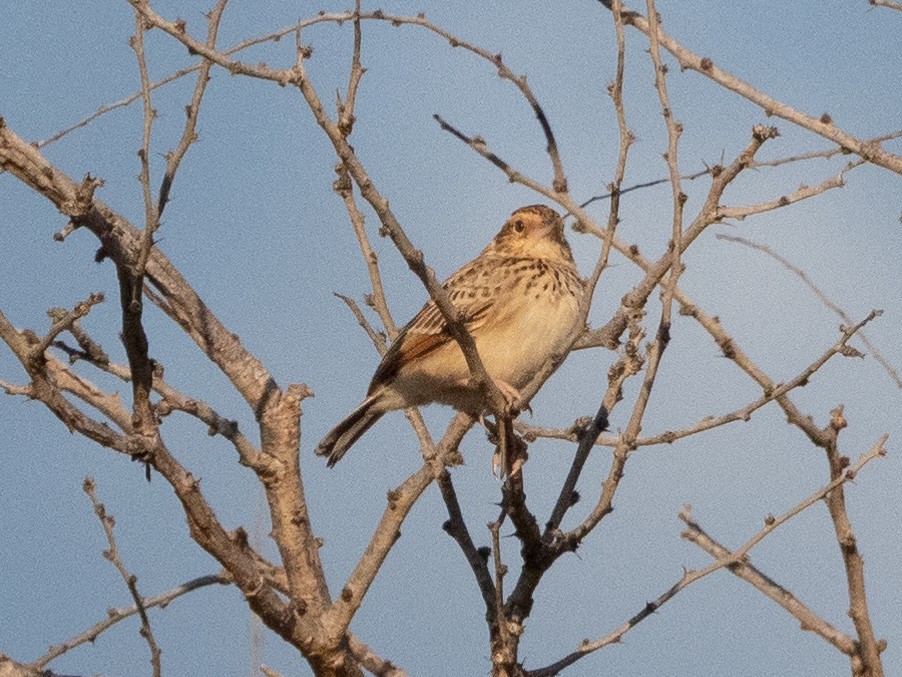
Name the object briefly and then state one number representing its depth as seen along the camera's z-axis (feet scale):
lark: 42.47
